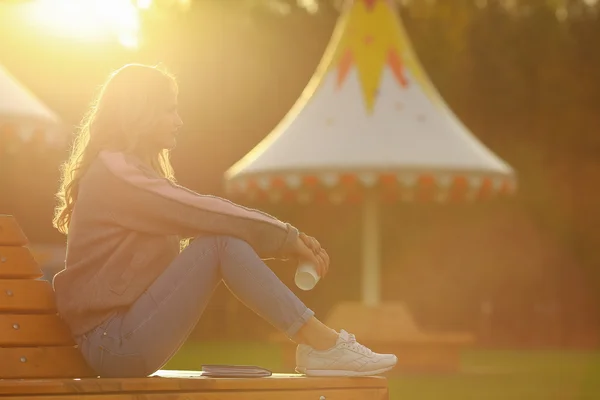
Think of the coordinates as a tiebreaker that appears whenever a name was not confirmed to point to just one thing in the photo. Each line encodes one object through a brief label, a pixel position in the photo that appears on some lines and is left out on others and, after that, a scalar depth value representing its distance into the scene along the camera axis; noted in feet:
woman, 26.64
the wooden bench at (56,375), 25.54
